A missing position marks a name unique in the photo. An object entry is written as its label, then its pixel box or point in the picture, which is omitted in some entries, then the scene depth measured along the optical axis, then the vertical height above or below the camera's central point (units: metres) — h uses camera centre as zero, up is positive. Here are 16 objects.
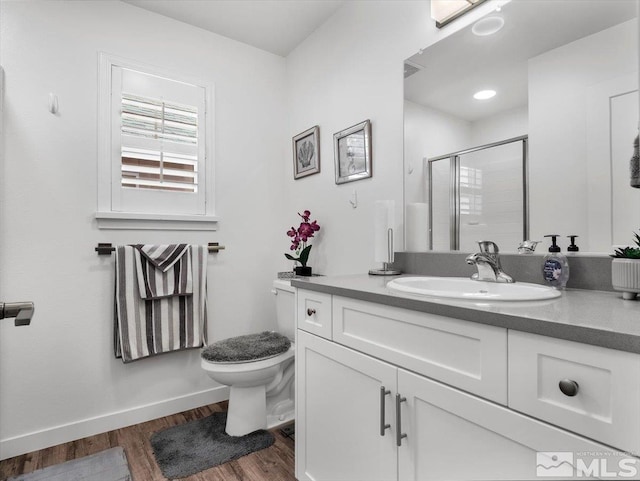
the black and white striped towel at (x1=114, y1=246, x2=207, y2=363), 2.00 -0.43
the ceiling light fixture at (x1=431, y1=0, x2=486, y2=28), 1.46 +0.97
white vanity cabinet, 0.76 -0.46
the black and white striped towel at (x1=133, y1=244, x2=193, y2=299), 2.05 -0.16
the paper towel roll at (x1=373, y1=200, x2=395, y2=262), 1.64 +0.08
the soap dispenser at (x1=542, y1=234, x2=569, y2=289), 1.13 -0.09
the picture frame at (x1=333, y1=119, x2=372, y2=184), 1.93 +0.51
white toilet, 1.80 -0.73
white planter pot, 0.91 -0.09
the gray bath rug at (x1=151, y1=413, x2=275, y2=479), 1.66 -1.03
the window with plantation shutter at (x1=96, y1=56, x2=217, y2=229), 2.04 +0.57
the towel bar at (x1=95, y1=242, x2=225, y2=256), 1.99 -0.04
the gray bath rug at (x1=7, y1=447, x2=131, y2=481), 1.59 -1.04
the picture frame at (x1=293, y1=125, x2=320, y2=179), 2.33 +0.60
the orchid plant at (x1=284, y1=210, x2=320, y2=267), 2.24 +0.05
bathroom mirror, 1.08 +0.46
